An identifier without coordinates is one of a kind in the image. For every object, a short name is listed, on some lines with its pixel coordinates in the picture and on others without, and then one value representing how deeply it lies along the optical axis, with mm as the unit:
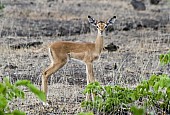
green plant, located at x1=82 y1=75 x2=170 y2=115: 15709
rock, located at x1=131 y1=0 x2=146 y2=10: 55687
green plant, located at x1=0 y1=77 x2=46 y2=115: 10075
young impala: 21016
